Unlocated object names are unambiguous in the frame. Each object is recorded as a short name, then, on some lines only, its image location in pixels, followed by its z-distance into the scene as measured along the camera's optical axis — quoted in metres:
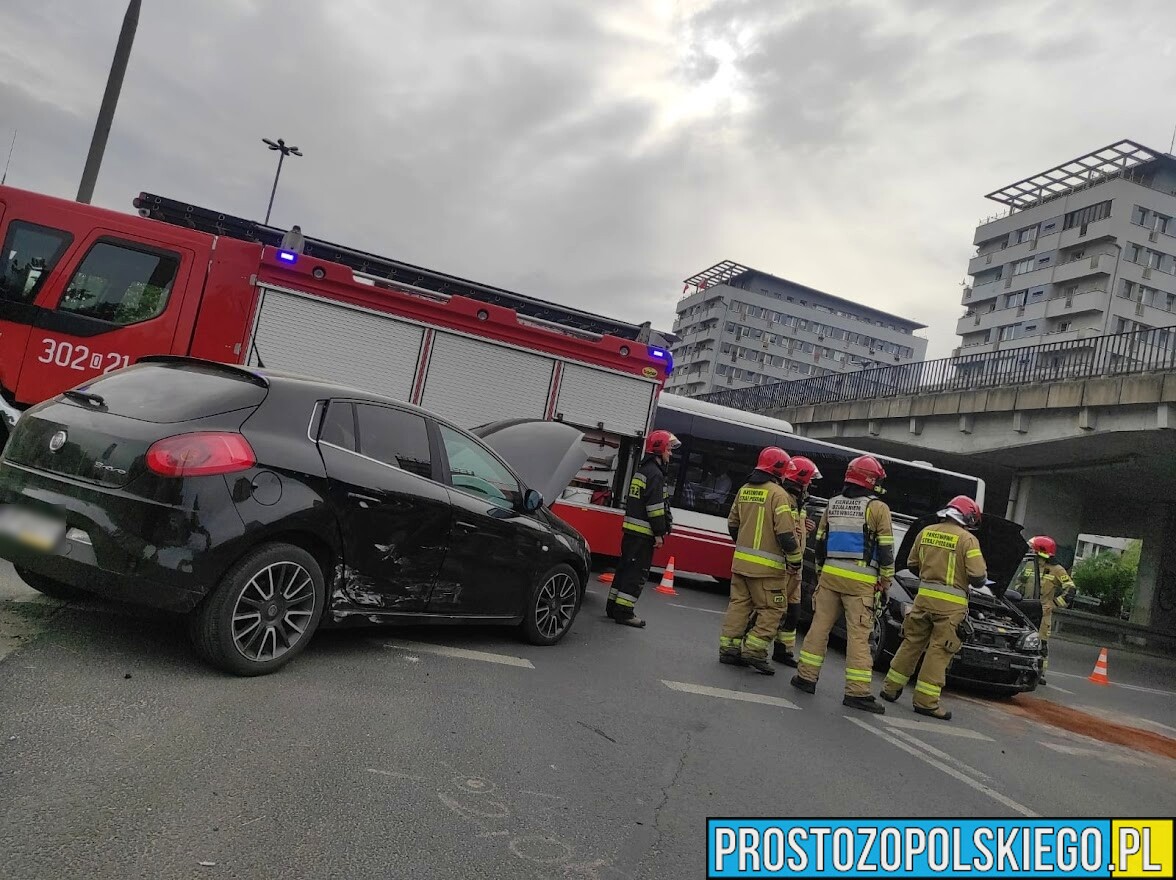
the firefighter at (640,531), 8.13
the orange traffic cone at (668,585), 11.85
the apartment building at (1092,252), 56.66
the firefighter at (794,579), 7.93
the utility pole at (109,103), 12.92
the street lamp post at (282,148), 29.91
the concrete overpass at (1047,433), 19.11
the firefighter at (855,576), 6.88
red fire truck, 8.31
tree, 42.47
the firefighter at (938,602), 7.28
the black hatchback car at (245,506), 4.06
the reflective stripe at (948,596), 7.32
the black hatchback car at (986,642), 8.76
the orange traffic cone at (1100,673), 12.77
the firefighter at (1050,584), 12.29
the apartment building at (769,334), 89.12
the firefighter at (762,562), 7.27
